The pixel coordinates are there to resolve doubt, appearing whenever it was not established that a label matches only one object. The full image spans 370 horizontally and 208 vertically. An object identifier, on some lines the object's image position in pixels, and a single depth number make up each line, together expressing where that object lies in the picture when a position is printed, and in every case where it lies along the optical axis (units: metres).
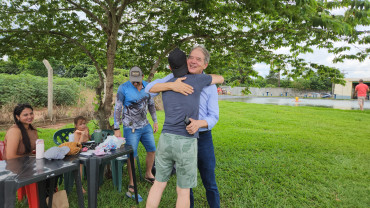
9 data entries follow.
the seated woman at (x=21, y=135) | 2.74
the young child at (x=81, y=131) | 3.34
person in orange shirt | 13.68
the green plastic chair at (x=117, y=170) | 3.46
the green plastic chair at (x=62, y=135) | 3.80
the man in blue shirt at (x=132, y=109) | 3.37
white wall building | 40.57
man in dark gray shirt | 1.95
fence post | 8.36
